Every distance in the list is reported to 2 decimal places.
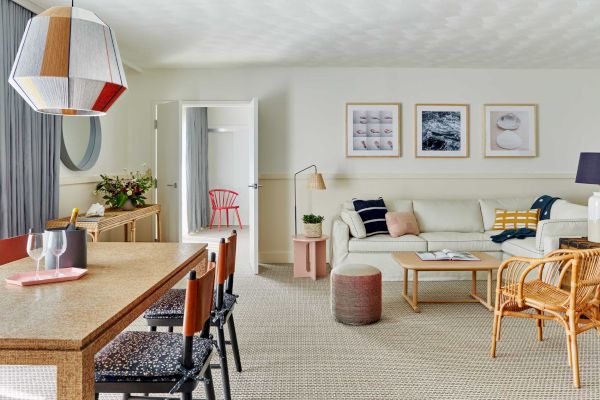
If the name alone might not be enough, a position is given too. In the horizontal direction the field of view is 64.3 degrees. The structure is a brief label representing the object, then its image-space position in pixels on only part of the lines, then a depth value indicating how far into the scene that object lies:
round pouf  3.62
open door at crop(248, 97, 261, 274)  5.38
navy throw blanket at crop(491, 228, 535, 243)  4.98
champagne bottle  2.08
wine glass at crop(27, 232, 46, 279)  1.92
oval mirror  4.77
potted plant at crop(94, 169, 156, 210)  5.06
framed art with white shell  6.05
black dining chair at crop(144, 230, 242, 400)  2.20
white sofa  4.56
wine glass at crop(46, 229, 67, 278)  1.94
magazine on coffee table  4.07
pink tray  1.84
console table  4.10
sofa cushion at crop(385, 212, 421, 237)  5.26
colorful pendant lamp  1.74
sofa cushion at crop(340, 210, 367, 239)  5.20
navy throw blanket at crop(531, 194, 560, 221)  5.45
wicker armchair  2.62
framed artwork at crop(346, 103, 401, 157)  6.03
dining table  1.27
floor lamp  5.59
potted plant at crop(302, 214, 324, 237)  5.35
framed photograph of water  6.05
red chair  9.38
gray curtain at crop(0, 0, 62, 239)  3.59
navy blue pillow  5.38
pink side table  5.24
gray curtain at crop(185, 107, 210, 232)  8.49
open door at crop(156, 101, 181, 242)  5.98
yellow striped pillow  5.45
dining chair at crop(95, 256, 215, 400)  1.58
